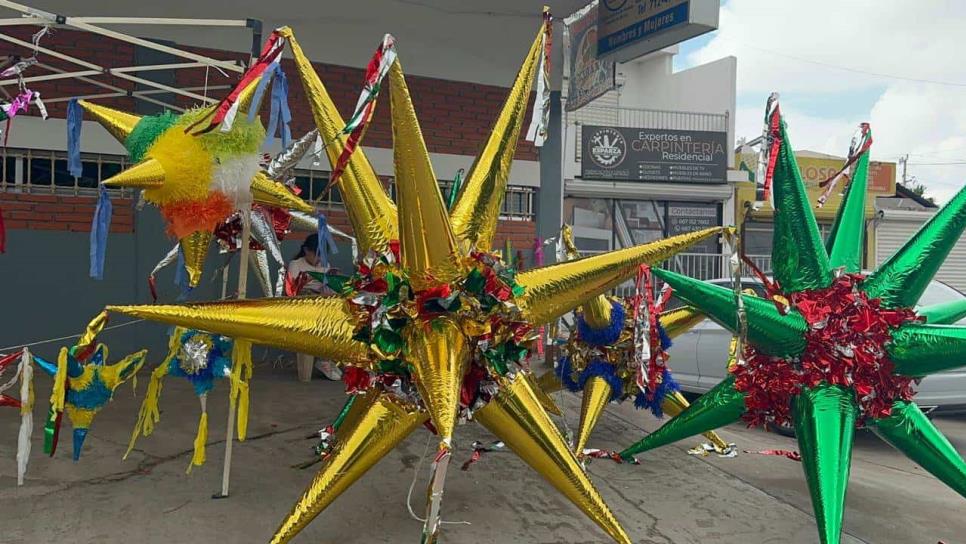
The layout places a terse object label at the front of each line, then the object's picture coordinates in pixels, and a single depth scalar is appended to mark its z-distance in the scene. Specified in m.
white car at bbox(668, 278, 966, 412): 5.45
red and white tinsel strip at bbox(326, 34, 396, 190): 2.13
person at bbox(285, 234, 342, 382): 5.71
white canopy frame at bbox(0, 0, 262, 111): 3.03
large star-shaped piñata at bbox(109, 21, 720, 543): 2.36
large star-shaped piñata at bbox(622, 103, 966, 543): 2.89
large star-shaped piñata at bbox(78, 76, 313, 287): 2.80
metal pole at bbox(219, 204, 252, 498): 3.12
